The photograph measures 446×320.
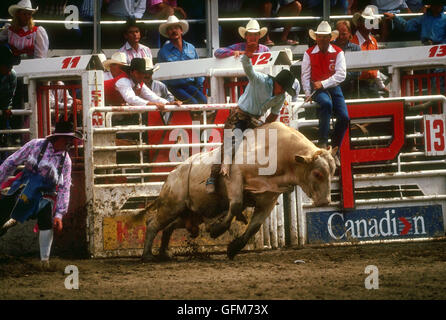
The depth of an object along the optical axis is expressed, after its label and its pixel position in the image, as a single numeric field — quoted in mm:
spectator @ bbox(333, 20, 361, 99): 20156
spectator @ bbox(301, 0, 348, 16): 23969
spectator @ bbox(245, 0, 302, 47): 23562
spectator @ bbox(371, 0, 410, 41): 24094
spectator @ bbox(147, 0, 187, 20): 22219
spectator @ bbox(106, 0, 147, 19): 22109
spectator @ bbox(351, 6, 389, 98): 20250
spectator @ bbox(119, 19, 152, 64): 20109
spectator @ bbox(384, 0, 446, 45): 21312
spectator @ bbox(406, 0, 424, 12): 25781
